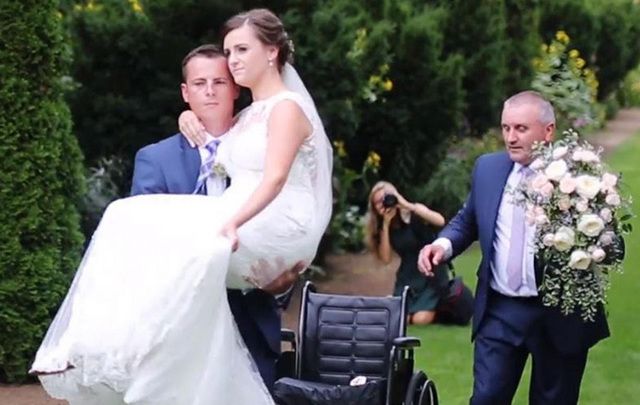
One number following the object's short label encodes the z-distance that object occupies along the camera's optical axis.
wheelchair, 6.22
